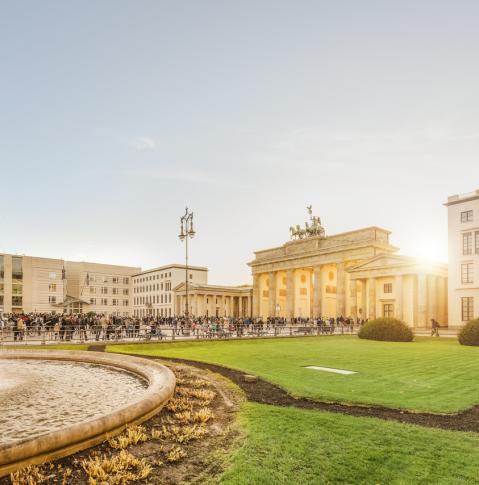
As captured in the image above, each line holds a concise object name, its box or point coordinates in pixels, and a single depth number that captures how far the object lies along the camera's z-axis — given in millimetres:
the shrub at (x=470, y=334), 28609
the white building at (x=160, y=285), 116125
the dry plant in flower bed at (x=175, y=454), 6035
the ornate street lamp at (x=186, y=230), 35775
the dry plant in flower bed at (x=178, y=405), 8855
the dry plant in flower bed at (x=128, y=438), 6278
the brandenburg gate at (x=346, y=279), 52875
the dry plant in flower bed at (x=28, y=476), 4855
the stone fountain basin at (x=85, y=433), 5078
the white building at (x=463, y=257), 44781
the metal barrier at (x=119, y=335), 26062
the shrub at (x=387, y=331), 33156
